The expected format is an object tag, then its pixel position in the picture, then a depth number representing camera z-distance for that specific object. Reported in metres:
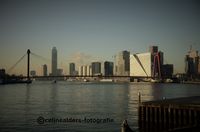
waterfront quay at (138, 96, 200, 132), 21.75
